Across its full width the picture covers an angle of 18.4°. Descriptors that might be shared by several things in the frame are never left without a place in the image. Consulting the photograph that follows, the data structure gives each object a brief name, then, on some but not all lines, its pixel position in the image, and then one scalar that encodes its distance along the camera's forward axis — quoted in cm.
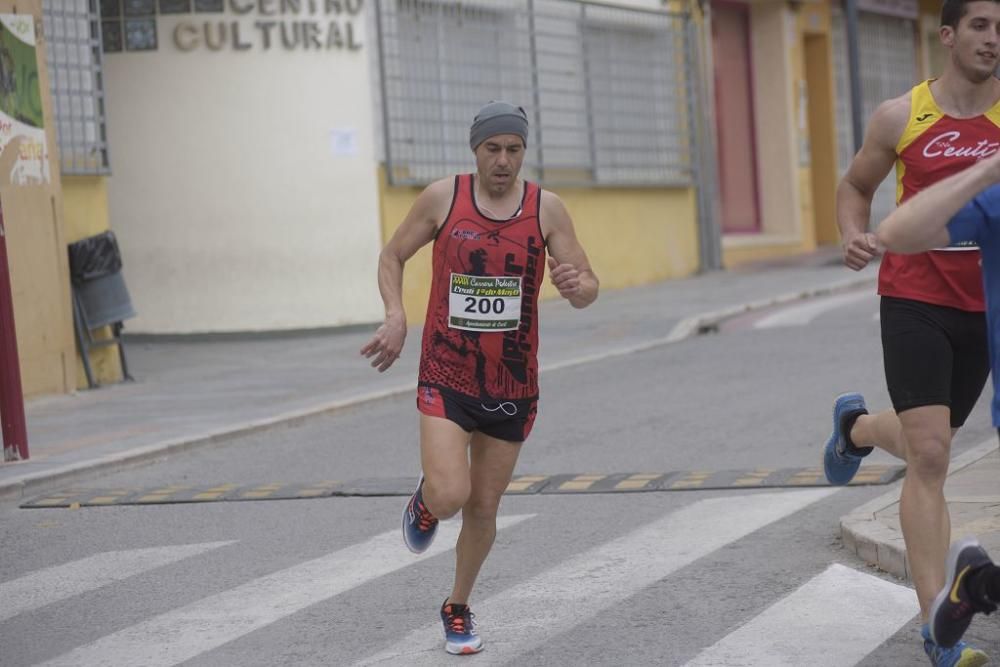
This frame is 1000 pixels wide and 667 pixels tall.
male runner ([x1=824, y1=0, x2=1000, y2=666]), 916
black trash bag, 2588
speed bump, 1544
